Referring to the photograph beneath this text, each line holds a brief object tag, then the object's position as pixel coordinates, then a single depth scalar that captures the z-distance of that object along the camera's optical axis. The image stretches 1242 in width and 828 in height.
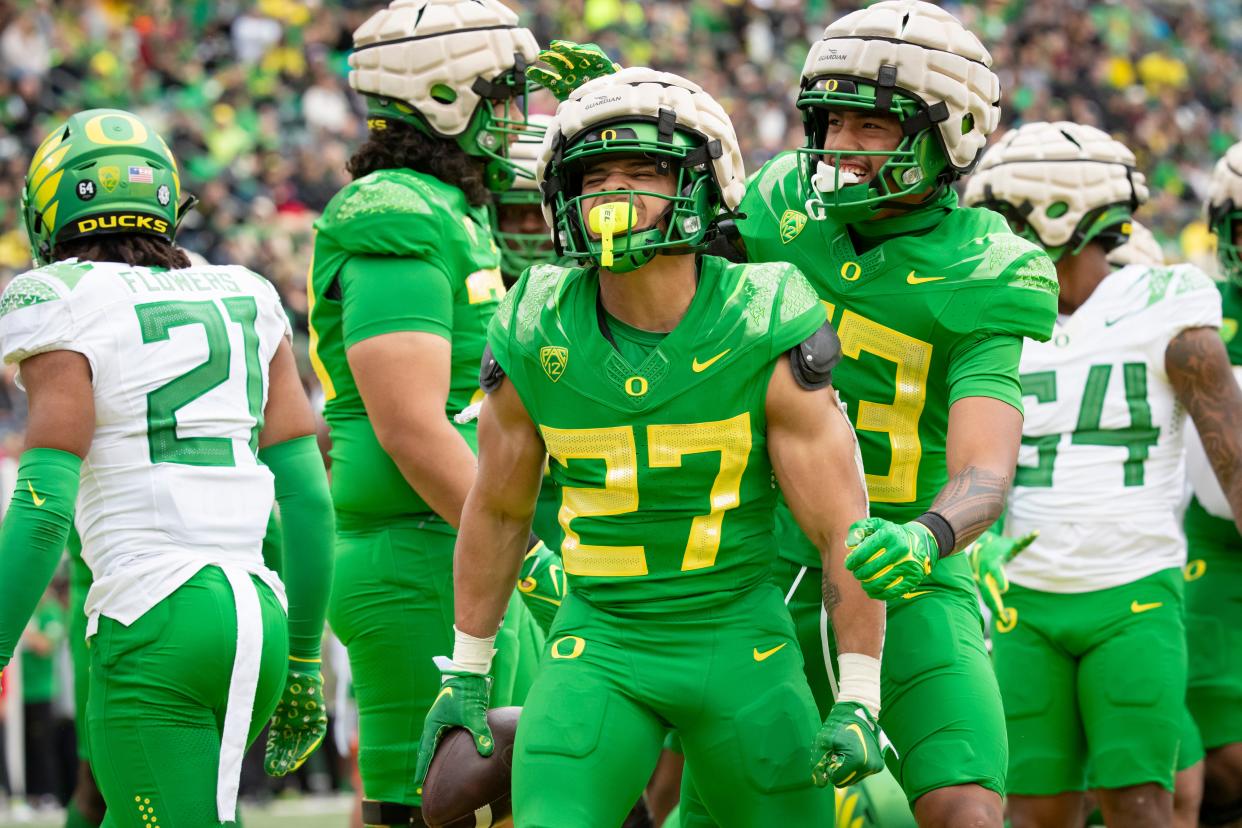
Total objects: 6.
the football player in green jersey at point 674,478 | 7.26
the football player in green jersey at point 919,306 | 8.05
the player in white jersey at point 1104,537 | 11.08
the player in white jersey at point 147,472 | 8.16
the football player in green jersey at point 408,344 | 9.74
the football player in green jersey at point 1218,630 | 12.48
